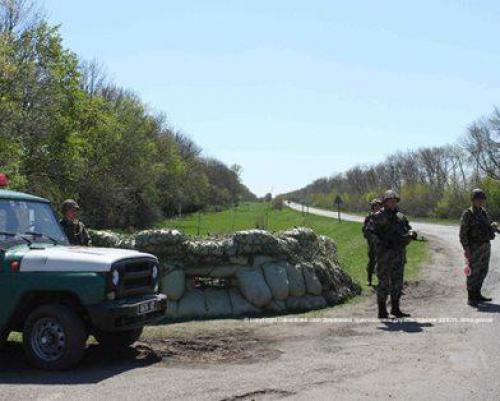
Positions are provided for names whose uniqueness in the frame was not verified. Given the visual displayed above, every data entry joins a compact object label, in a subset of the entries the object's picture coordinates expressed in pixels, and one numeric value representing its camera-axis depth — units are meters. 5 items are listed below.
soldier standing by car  9.84
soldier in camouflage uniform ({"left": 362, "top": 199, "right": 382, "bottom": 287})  13.27
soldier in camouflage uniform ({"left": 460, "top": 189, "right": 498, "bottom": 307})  11.38
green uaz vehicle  7.05
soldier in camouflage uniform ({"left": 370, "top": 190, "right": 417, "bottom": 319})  10.16
